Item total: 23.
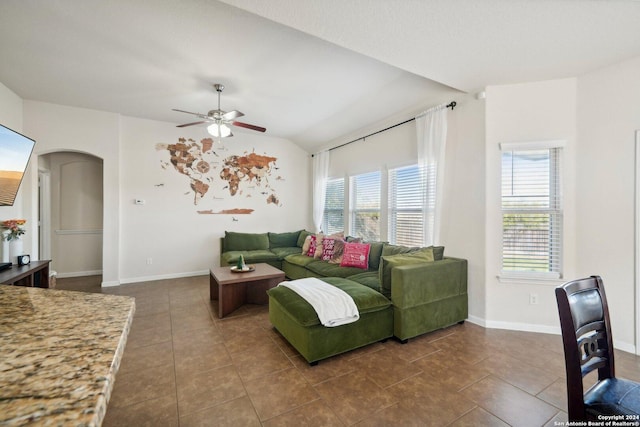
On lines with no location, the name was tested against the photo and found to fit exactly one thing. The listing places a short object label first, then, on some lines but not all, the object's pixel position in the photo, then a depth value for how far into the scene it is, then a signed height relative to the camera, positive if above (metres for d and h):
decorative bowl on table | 3.66 -0.78
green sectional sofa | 2.37 -0.90
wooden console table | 2.79 -0.69
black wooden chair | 1.14 -0.64
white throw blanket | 2.34 -0.81
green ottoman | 2.31 -1.03
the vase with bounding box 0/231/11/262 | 3.35 -0.47
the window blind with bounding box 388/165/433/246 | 3.85 +0.11
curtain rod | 3.35 +1.32
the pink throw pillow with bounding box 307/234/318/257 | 4.81 -0.60
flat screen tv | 2.66 +0.52
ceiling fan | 3.39 +1.16
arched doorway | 5.02 -0.04
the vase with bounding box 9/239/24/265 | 3.37 -0.49
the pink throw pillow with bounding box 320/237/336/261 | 4.43 -0.60
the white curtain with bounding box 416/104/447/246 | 3.41 +0.64
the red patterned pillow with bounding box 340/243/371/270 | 3.93 -0.63
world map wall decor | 5.21 +0.82
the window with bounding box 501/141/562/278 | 2.91 +0.05
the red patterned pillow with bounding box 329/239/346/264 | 4.29 -0.62
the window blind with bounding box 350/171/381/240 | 4.65 +0.12
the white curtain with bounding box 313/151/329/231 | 5.81 +0.62
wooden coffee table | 3.32 -0.98
